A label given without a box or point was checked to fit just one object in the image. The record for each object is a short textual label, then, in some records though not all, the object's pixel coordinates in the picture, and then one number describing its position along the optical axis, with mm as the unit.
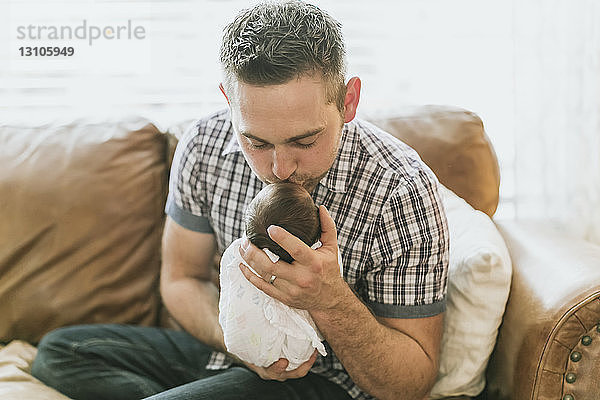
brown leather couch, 1714
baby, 1135
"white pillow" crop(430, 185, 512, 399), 1393
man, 1169
